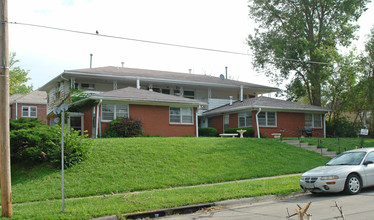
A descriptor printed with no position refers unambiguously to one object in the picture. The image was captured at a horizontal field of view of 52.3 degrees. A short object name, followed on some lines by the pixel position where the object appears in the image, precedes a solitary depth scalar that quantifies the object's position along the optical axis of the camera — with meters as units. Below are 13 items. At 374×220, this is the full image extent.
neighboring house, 46.25
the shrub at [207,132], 29.77
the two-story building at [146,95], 24.92
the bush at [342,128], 34.06
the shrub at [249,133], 28.98
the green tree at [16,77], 50.38
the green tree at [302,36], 34.62
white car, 11.34
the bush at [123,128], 23.24
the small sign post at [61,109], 9.31
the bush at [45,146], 14.43
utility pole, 9.01
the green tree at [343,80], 32.91
